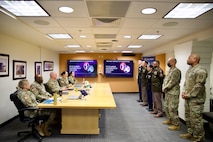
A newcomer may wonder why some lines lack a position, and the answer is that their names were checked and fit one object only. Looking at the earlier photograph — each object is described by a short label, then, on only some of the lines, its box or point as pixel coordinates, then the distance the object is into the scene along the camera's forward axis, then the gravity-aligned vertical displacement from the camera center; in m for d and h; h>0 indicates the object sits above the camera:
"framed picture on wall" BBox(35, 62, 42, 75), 6.35 +0.10
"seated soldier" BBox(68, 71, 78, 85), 7.60 -0.41
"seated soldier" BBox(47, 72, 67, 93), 5.03 -0.42
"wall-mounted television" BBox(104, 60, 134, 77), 9.59 +0.12
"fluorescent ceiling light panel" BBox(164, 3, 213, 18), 2.33 +0.90
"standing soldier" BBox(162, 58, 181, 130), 3.86 -0.48
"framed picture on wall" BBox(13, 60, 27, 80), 4.82 +0.03
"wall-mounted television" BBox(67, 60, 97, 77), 9.55 +0.18
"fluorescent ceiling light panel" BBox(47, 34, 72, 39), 4.39 +0.92
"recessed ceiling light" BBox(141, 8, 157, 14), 2.44 +0.89
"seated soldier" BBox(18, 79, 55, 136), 3.17 -0.66
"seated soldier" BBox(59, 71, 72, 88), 6.54 -0.40
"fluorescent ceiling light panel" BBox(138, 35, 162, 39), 4.54 +0.93
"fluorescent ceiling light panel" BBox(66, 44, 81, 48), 6.65 +0.95
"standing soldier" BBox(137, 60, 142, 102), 7.10 -0.73
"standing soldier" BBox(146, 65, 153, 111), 5.49 -0.58
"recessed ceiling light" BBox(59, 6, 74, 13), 2.41 +0.89
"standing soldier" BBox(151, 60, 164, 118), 4.91 -0.46
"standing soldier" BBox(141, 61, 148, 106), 6.35 -0.43
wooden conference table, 3.54 -1.05
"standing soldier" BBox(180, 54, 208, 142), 3.04 -0.45
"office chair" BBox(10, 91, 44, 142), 3.11 -0.92
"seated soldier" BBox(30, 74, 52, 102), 3.87 -0.46
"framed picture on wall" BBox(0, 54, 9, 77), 4.18 +0.13
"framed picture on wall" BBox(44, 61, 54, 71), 7.36 +0.22
